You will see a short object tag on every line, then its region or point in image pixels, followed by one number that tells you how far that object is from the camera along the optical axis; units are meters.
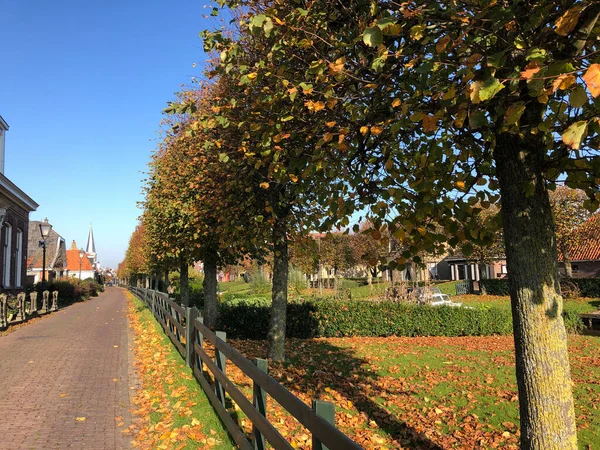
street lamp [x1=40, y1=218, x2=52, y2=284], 23.73
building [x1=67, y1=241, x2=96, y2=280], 84.16
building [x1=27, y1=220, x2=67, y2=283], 42.12
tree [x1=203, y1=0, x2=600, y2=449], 3.01
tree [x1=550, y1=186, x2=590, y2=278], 29.86
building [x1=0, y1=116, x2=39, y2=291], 21.41
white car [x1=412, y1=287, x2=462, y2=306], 18.08
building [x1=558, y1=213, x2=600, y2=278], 37.88
